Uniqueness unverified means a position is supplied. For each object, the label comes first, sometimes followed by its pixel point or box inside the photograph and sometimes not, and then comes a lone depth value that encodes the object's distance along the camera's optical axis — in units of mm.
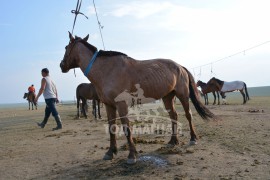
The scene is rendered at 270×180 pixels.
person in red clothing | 28453
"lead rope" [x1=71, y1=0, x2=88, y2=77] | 6812
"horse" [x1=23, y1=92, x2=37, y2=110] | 28320
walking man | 9906
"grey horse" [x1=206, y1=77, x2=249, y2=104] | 23625
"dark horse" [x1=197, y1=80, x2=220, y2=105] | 24741
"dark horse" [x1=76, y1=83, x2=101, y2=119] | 14367
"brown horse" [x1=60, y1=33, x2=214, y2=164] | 5246
